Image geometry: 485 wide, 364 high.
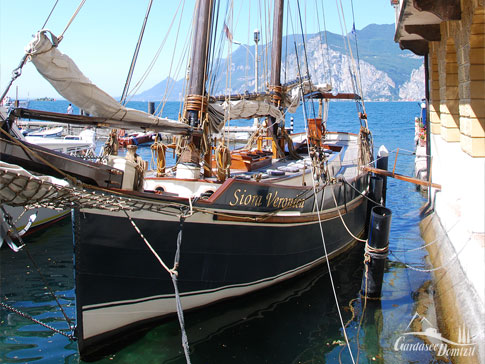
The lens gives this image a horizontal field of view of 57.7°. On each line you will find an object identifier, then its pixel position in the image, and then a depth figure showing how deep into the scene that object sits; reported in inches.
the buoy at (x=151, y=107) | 2323.3
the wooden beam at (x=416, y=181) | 453.1
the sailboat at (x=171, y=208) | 228.4
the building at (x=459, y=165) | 274.2
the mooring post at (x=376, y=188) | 557.9
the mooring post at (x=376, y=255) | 363.3
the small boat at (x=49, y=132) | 1269.4
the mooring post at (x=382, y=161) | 679.7
